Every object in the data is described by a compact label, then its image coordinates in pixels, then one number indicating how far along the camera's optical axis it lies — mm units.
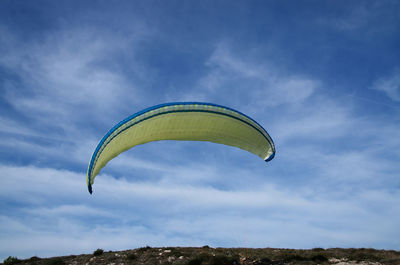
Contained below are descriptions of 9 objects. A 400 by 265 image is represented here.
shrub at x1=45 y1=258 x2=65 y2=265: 22266
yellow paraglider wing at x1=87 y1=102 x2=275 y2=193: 12945
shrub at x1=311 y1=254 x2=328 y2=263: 19872
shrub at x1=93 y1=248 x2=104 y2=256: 23297
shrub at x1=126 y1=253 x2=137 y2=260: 21203
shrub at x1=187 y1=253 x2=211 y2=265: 18884
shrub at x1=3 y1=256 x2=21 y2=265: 23936
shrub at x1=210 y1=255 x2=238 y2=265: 18647
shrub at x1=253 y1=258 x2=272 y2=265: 19109
